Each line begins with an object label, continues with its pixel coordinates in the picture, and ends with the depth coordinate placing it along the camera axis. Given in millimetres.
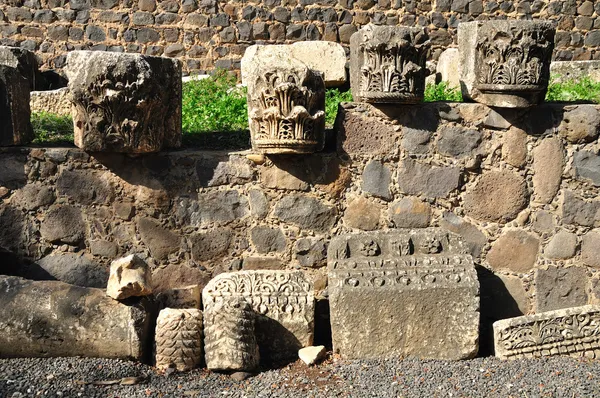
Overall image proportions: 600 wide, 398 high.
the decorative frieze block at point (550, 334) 4270
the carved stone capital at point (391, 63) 4363
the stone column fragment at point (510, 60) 4406
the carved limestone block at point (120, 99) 4297
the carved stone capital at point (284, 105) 4336
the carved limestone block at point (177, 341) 4020
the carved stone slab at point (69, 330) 4047
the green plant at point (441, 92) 6504
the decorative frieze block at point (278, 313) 4254
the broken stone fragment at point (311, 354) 4176
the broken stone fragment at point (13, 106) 4492
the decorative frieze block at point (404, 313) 4168
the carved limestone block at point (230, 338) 3961
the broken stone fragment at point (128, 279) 4078
